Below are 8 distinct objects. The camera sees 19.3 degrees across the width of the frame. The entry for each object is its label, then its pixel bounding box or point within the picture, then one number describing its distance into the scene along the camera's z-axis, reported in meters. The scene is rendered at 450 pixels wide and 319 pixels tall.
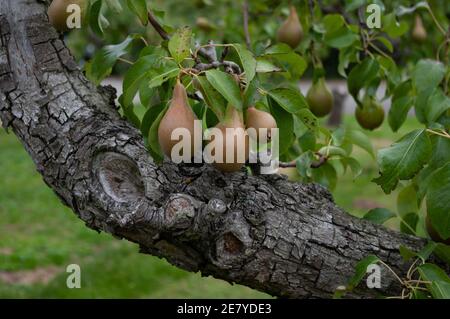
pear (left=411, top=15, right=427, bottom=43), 2.04
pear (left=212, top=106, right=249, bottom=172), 1.28
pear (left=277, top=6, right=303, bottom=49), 1.77
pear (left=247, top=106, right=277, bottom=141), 1.31
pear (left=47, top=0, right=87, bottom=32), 1.37
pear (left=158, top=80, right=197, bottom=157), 1.28
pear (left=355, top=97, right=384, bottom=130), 1.73
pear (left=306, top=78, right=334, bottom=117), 1.78
